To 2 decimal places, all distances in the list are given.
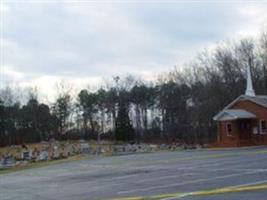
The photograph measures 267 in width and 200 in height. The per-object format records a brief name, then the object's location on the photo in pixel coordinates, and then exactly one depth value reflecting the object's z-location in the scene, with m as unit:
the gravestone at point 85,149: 55.53
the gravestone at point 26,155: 52.93
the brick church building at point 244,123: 46.84
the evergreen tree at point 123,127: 83.25
